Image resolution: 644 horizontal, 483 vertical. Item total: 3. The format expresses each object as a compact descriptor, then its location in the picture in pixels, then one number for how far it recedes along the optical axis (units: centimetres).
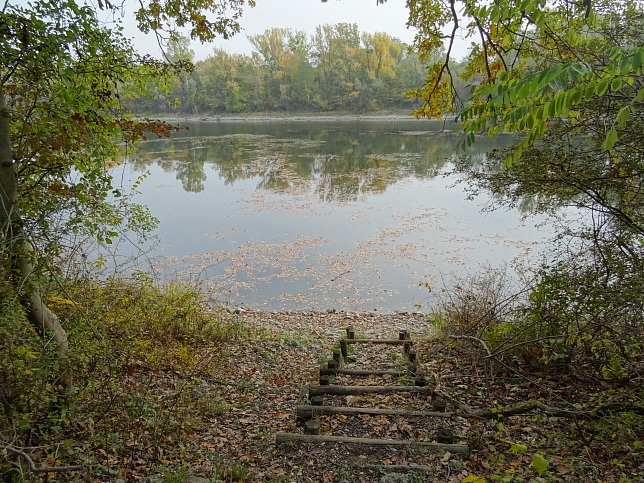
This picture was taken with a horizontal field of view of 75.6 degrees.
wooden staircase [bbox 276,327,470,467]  388
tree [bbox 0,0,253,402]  346
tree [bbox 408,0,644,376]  416
